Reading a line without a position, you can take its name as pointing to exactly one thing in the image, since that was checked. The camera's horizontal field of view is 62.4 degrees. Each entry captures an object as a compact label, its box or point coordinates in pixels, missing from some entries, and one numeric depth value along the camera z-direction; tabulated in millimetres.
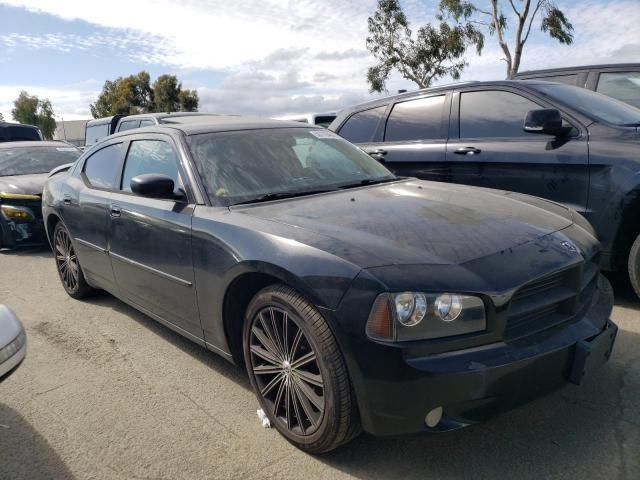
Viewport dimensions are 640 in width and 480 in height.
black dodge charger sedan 1995
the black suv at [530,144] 3783
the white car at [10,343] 2334
